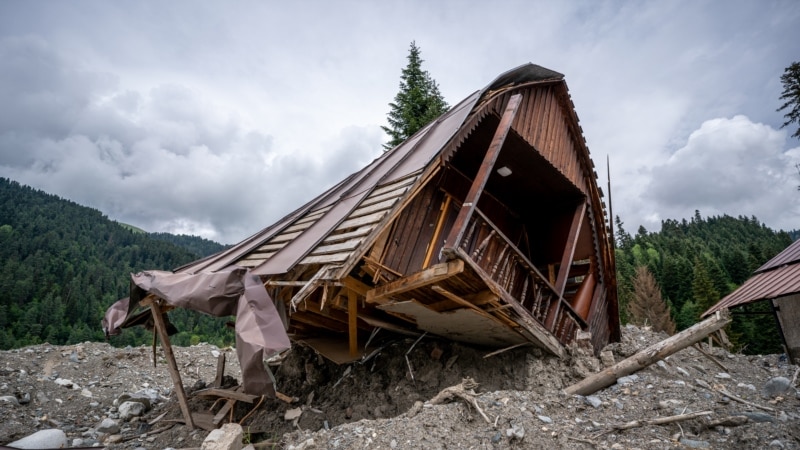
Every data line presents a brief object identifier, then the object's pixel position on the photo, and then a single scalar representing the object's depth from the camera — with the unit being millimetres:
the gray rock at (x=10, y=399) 8406
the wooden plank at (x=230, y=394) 6993
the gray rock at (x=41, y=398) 8859
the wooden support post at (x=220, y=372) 8203
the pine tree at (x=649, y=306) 35531
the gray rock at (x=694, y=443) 3865
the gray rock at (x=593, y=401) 5027
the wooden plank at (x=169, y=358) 6793
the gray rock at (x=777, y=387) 5250
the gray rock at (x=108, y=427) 7238
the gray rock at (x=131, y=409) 7895
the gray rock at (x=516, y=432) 4195
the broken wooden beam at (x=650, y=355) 5496
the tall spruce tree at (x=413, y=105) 19031
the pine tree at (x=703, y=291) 41875
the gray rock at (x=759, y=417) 4207
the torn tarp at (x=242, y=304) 3977
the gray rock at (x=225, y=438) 4617
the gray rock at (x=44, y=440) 6137
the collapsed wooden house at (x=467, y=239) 5312
